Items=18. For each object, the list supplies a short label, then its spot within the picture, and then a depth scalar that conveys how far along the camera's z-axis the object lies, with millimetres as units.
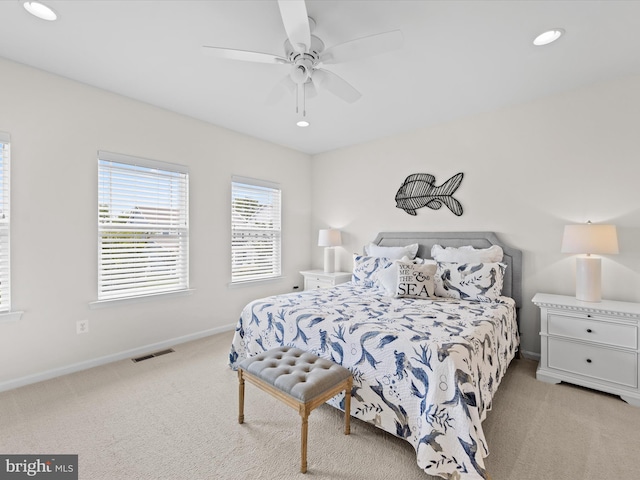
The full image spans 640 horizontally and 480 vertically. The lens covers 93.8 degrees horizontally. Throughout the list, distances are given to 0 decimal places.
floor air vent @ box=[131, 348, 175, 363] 3025
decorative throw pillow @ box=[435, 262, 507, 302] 2834
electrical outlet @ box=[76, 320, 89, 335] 2758
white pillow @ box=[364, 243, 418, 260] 3643
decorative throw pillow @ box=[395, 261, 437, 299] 2814
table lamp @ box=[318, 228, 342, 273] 4406
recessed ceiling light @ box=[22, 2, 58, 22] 1797
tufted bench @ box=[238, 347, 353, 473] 1636
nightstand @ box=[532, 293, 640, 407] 2270
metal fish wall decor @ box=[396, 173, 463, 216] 3555
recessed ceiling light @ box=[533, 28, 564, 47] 1994
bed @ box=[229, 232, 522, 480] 1526
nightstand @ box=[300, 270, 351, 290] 4246
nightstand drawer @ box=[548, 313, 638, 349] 2273
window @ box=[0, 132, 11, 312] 2383
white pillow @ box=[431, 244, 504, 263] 3098
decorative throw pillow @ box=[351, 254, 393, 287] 3408
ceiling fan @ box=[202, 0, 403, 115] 1622
